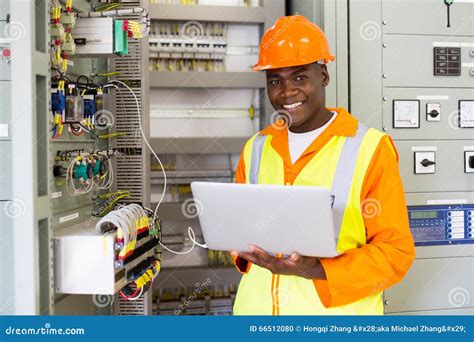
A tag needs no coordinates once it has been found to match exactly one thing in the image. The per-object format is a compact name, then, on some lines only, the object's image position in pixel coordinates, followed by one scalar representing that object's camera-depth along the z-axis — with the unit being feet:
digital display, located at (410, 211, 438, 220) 8.54
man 5.73
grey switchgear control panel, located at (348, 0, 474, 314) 8.47
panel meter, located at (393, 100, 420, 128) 8.48
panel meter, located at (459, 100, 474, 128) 8.68
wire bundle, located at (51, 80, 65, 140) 6.15
